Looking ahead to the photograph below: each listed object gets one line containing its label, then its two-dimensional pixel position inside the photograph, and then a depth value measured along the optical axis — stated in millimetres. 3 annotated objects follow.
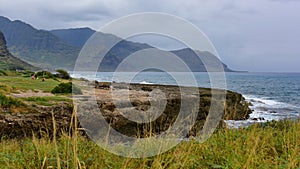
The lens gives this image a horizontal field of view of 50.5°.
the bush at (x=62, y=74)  41375
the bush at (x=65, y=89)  21122
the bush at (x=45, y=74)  35062
